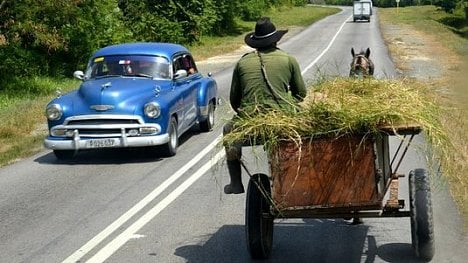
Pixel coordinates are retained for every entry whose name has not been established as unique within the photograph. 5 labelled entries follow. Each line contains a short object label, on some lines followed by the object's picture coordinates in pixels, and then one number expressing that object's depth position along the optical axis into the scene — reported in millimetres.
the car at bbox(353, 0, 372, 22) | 76375
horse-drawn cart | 5648
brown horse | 10588
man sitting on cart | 6258
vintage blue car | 10922
